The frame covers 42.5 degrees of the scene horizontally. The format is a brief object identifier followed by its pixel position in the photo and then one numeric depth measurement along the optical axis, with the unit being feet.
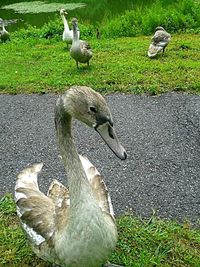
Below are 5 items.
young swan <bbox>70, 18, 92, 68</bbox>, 16.15
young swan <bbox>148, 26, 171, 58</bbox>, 17.31
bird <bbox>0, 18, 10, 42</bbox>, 24.01
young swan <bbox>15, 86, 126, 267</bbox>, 5.46
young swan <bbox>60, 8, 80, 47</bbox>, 20.33
